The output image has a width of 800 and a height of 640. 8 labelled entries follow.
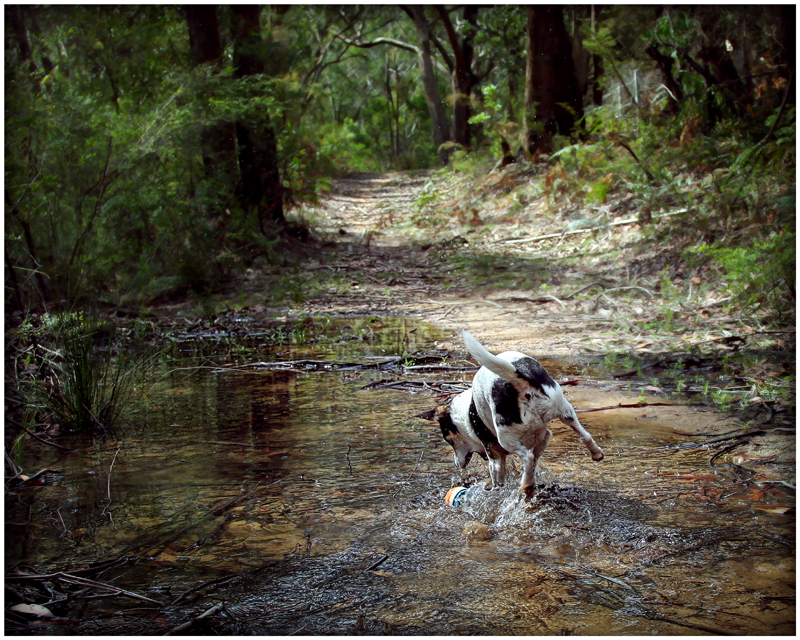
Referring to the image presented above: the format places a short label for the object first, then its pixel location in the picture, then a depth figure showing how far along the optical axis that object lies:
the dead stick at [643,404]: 4.98
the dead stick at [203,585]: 2.71
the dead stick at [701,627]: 2.37
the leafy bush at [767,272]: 5.78
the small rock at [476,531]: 3.29
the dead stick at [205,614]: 2.51
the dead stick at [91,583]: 2.72
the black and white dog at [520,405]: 3.27
